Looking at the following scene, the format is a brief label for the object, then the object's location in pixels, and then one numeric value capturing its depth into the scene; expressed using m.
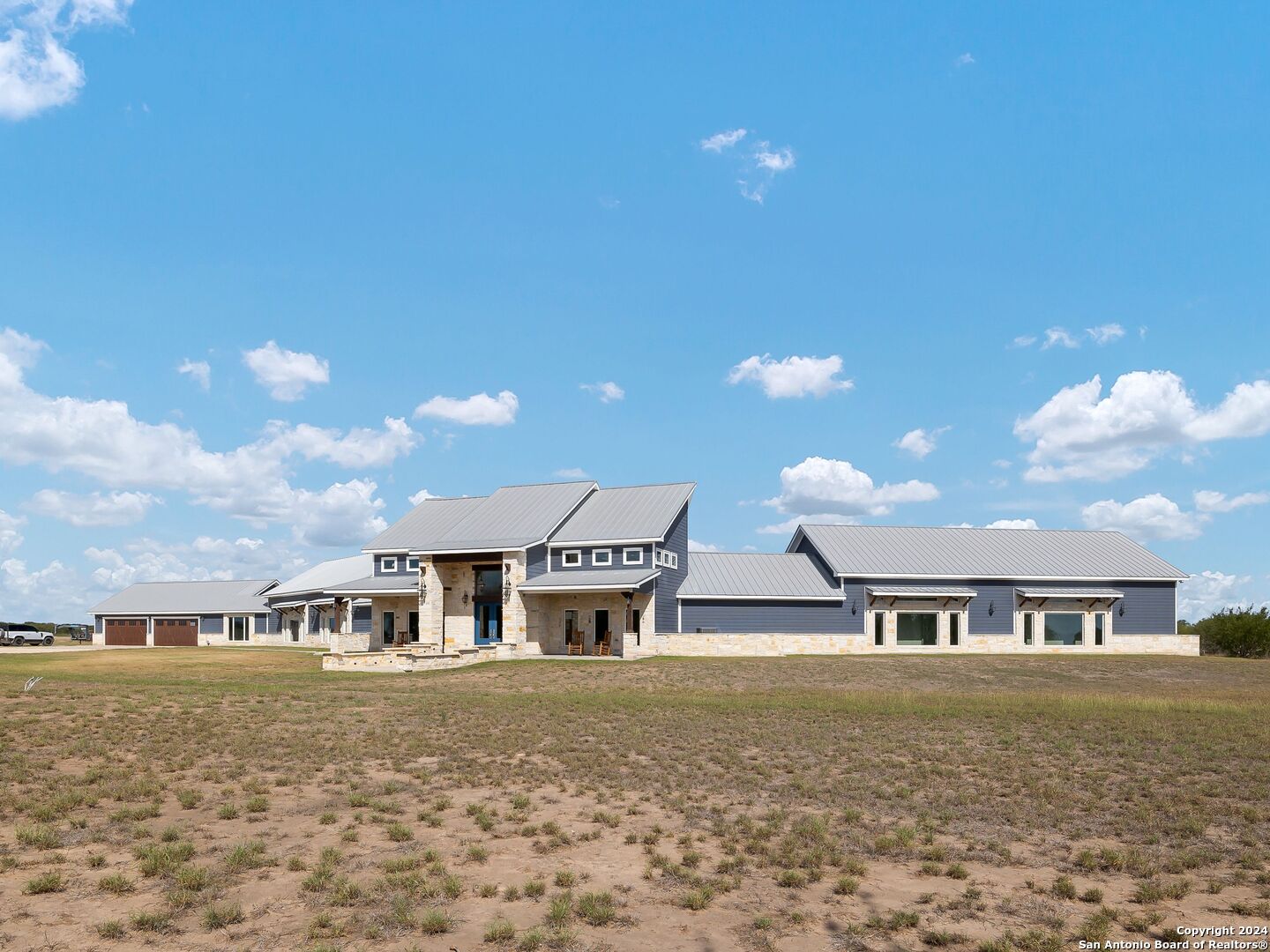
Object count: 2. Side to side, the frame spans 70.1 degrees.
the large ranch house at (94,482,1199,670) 47.16
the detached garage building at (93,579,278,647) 73.25
